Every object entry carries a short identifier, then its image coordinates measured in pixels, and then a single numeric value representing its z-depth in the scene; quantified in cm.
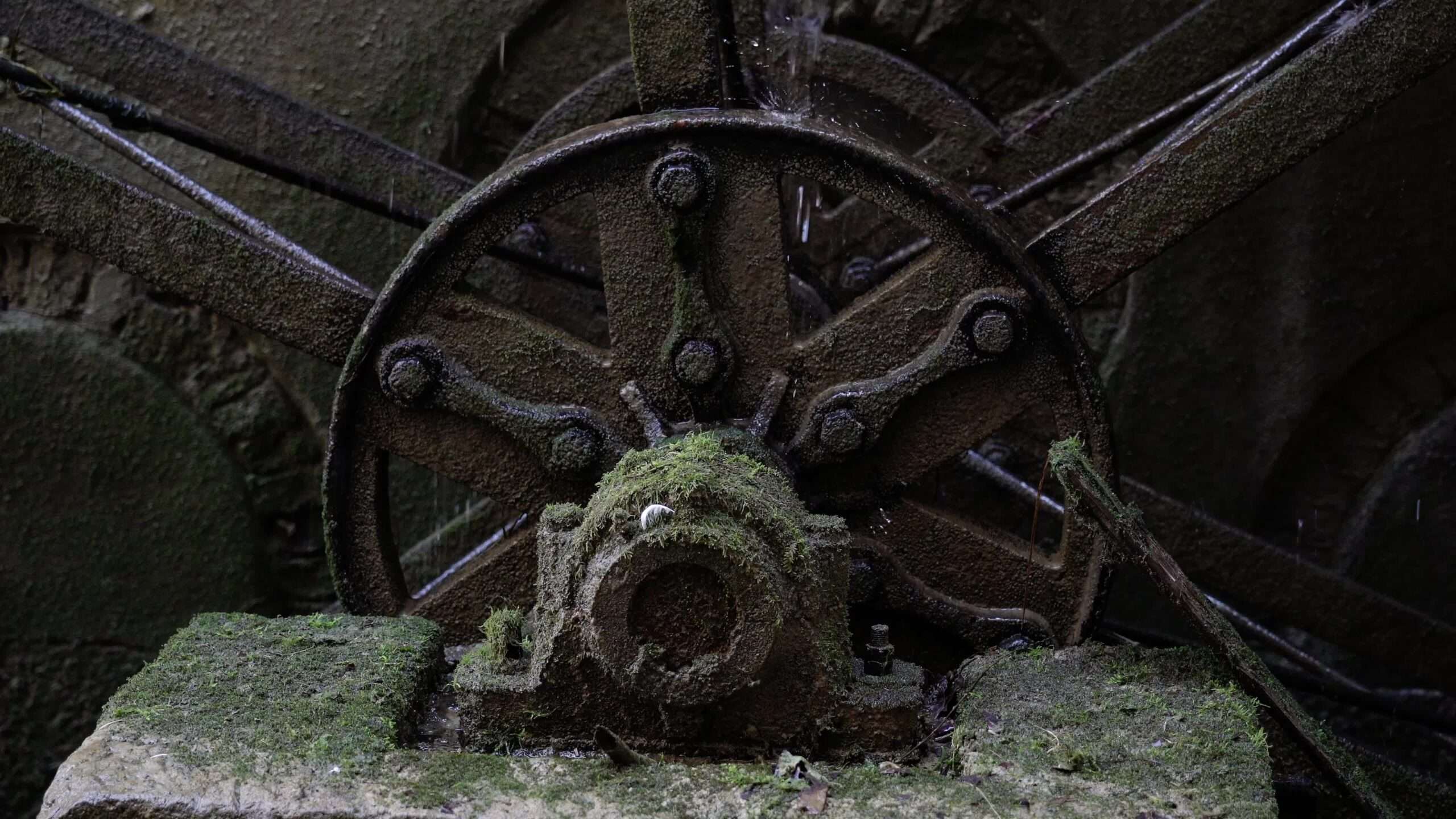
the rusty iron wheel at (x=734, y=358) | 283
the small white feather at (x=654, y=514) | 229
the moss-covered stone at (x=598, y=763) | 208
